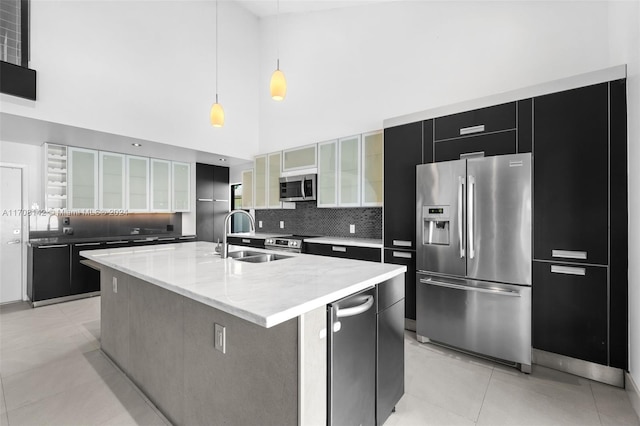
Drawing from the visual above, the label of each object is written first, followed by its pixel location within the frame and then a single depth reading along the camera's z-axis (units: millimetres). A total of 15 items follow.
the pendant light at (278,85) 2424
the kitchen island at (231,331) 1151
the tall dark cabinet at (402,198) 3076
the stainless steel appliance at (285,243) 4184
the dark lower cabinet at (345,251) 3480
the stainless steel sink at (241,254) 2637
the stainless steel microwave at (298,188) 4516
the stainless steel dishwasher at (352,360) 1270
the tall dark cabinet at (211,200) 6246
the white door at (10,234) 4238
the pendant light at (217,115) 2924
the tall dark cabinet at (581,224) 2090
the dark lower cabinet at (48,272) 4055
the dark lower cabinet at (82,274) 4363
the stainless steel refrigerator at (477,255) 2373
